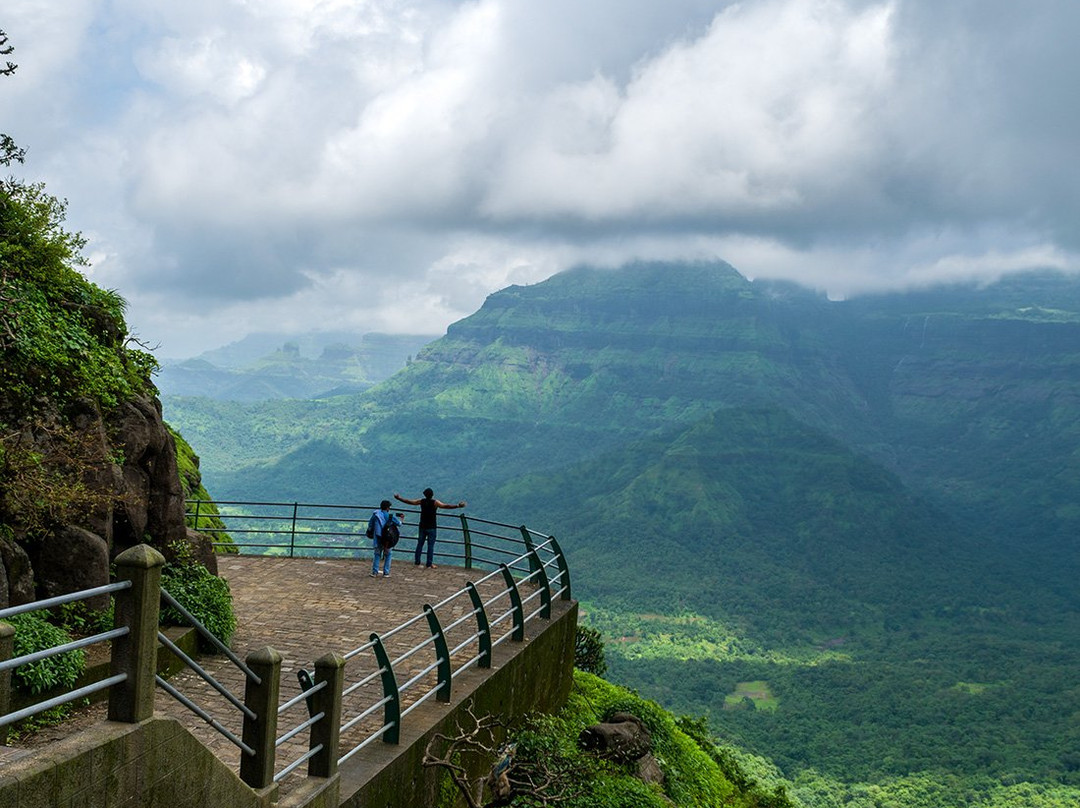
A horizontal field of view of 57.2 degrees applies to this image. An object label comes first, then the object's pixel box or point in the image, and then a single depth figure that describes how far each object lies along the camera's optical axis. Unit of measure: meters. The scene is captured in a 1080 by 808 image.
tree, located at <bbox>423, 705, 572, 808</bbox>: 9.68
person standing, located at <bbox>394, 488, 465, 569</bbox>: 17.91
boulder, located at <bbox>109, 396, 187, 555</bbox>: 11.66
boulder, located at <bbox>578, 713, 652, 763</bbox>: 13.70
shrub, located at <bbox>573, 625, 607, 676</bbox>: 31.69
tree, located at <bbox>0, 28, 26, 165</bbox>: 13.23
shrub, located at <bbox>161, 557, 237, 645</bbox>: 11.75
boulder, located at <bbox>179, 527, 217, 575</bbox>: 12.91
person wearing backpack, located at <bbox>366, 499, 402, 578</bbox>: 17.09
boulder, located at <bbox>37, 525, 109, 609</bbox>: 10.07
